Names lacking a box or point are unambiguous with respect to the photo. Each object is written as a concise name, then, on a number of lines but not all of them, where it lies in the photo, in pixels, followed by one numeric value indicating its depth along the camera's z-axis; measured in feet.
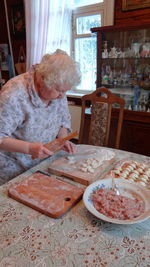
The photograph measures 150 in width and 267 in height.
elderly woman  3.52
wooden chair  5.68
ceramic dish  2.52
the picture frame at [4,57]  13.05
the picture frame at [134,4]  7.80
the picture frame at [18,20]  11.61
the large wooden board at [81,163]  3.46
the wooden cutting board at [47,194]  2.75
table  2.12
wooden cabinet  7.84
